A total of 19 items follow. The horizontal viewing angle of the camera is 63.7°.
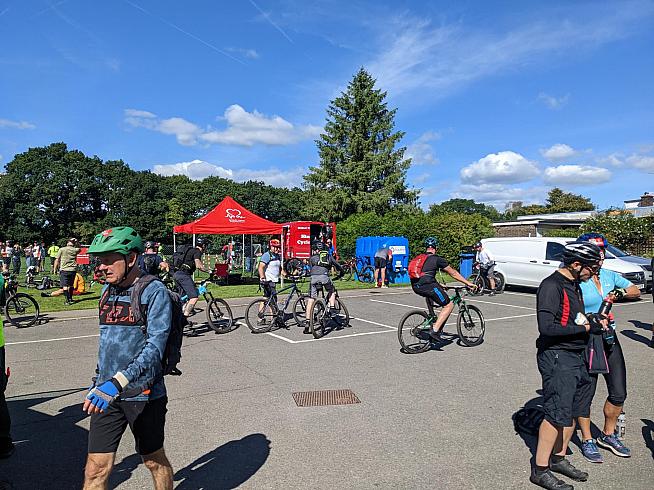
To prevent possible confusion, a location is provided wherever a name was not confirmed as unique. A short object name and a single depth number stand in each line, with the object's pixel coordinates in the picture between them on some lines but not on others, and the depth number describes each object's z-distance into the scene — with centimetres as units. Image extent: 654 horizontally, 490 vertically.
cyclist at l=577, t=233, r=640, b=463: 439
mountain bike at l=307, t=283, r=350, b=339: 1016
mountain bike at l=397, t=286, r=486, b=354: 856
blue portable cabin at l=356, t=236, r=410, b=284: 2130
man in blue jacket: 283
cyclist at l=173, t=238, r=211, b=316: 1016
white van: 1756
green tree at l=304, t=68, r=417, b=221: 4491
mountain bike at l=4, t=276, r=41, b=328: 1176
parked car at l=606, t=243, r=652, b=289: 1633
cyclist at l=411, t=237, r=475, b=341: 849
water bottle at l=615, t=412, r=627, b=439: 459
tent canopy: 1908
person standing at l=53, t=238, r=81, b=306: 1429
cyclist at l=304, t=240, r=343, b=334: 1050
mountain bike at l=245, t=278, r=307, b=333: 1066
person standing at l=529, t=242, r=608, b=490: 378
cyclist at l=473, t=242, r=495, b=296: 1798
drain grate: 589
